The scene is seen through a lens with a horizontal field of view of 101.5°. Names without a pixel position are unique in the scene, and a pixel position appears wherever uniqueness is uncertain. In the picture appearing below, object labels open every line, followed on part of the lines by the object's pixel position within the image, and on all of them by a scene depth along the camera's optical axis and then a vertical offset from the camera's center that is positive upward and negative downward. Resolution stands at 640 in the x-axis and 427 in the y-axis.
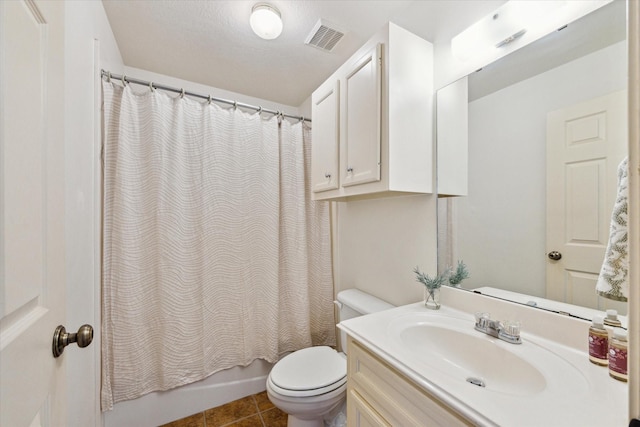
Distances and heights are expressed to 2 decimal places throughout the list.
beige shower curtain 1.48 -0.20
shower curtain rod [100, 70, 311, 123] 1.47 +0.78
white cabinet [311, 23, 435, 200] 1.14 +0.45
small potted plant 1.17 -0.34
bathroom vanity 0.57 -0.44
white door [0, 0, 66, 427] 0.40 +0.01
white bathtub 1.51 -1.17
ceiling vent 1.50 +1.07
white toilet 1.24 -0.85
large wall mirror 0.78 +0.16
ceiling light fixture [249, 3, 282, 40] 1.34 +1.00
